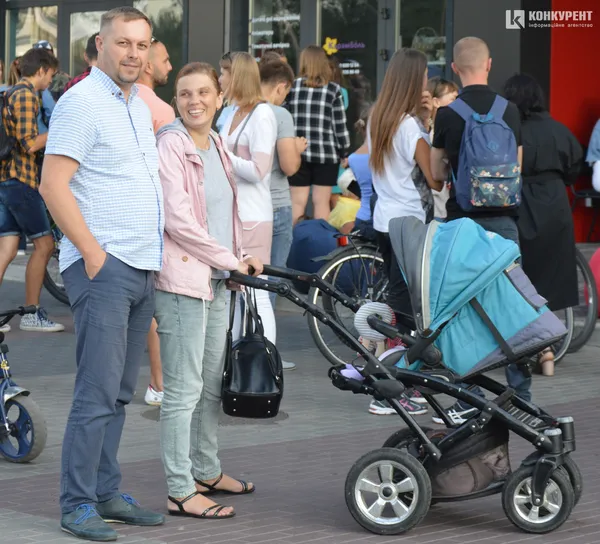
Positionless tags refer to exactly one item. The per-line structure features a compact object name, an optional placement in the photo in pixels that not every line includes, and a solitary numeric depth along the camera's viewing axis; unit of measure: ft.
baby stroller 26.98
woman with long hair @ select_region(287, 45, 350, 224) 62.66
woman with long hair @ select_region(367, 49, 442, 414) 38.91
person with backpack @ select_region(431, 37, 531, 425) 37.61
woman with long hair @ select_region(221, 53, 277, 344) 40.47
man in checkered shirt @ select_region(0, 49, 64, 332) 52.27
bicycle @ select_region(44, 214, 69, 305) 58.15
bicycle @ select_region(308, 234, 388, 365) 47.20
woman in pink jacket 27.27
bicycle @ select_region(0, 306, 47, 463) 32.96
